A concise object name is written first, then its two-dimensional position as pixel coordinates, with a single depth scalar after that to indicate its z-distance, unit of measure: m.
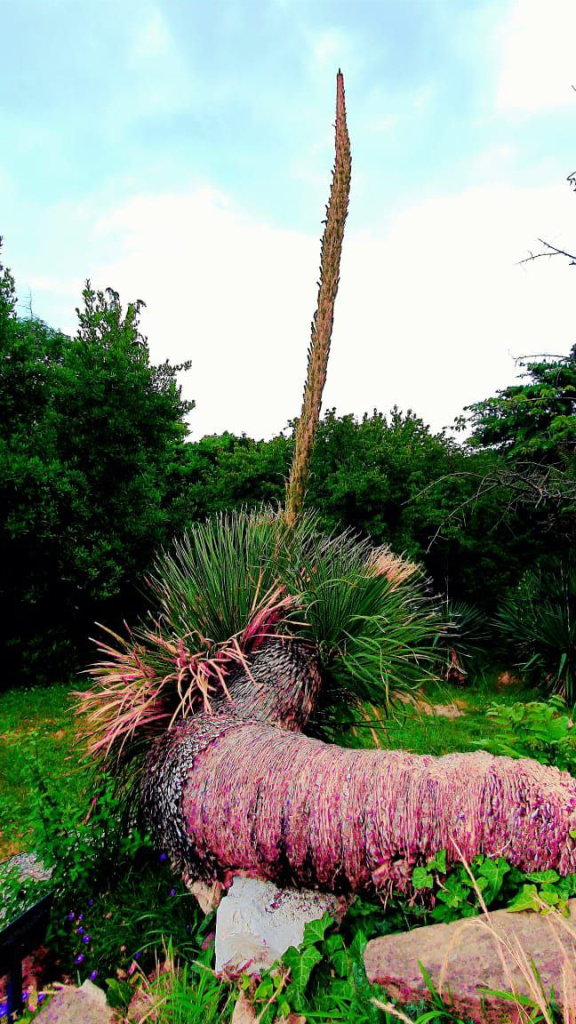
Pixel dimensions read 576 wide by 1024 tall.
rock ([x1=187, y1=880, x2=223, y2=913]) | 2.04
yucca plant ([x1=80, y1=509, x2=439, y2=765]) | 2.68
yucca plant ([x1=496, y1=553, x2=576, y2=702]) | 7.16
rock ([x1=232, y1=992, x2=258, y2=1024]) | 1.63
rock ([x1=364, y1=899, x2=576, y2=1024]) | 1.31
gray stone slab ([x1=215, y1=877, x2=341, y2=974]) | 1.83
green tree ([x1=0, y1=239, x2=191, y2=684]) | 7.52
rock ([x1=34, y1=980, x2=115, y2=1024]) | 1.83
